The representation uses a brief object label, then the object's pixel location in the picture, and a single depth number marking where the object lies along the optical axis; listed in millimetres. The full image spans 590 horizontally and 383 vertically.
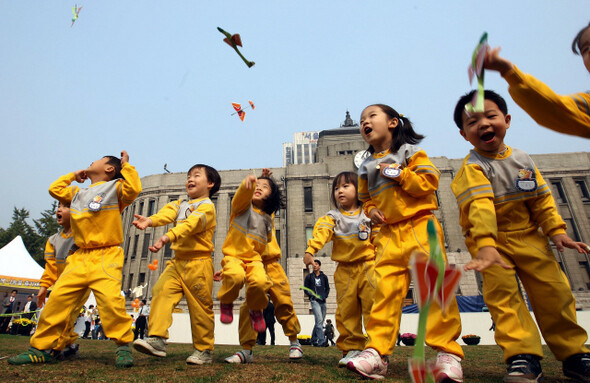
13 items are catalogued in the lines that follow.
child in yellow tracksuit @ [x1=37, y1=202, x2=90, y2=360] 4693
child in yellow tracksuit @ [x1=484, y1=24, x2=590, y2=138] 1849
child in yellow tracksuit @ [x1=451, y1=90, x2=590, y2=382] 2277
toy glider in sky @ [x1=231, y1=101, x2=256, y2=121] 8341
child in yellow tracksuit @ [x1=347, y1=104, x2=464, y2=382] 2447
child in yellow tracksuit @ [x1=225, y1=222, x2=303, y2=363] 3936
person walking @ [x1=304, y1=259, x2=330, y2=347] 9953
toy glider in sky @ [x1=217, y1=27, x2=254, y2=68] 3764
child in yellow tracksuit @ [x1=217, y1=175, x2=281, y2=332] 3637
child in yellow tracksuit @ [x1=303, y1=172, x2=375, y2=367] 3746
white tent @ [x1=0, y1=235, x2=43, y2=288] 15156
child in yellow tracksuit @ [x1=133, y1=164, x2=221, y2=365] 3498
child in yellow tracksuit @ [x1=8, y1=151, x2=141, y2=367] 3293
